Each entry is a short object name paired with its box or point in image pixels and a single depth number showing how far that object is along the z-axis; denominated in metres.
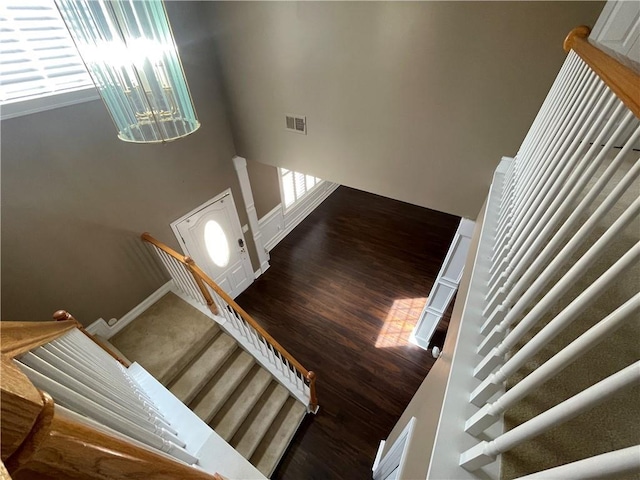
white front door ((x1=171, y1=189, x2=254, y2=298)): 3.54
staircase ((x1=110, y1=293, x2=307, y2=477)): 2.86
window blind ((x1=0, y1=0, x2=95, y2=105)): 1.80
